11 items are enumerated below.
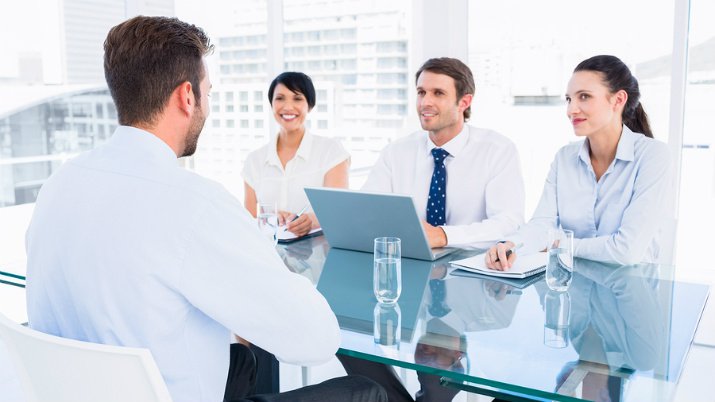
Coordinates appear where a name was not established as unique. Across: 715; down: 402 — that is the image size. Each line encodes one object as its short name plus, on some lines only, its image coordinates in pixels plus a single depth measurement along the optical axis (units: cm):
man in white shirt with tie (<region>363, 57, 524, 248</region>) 271
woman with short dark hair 332
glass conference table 123
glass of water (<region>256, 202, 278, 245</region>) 219
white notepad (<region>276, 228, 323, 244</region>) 249
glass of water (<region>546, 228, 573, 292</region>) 169
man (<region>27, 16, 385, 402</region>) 115
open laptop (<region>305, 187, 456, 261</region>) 197
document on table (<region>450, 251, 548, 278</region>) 193
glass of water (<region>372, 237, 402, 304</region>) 165
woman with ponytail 234
